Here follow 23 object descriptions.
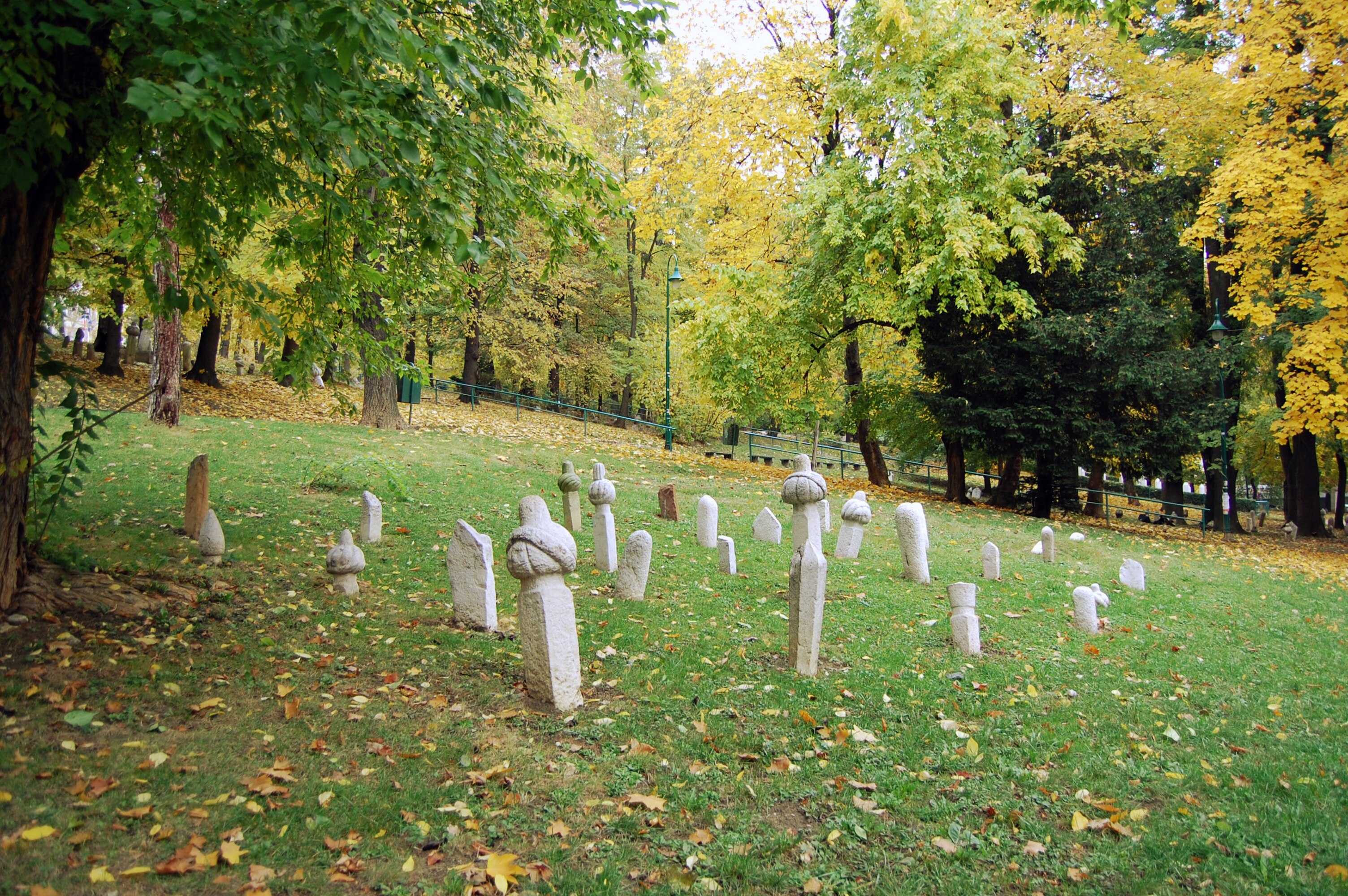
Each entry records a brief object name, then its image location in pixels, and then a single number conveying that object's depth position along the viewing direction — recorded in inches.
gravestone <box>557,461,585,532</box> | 413.7
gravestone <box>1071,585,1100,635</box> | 320.8
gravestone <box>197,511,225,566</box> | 269.1
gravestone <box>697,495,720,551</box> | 427.8
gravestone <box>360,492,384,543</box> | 342.6
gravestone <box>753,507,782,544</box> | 455.5
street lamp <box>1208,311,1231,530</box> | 664.4
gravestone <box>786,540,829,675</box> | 234.5
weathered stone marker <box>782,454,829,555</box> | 342.0
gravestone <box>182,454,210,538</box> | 303.4
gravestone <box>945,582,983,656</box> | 274.5
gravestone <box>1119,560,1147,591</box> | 422.0
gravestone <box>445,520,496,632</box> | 254.1
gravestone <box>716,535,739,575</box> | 368.2
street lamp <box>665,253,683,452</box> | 849.5
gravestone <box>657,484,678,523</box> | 491.2
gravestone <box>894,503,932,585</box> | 384.2
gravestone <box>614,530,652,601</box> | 300.0
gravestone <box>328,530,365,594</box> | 262.8
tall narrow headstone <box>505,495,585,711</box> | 191.6
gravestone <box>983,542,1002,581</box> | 406.0
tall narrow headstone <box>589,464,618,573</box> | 343.3
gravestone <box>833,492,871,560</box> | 414.3
